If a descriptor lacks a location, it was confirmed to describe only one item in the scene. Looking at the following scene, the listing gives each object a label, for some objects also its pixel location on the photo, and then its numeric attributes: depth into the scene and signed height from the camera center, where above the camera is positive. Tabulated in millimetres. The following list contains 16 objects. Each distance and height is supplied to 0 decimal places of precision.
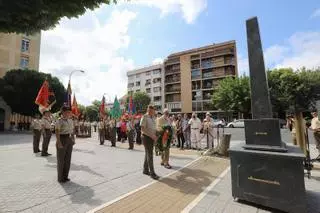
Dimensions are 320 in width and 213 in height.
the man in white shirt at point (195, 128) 12062 -234
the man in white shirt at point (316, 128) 9000 -216
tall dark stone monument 3730 -720
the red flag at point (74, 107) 16922 +1511
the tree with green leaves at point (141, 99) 60594 +7185
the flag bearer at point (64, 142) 5570 -430
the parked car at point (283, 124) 32331 -128
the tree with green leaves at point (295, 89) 35594 +5594
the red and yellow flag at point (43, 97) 10519 +1407
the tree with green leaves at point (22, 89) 29828 +5092
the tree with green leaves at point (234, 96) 37438 +4922
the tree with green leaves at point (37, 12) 3531 +1975
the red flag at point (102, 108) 17778 +1467
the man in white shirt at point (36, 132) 10156 -266
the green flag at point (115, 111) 16672 +1087
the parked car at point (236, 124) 33438 -40
